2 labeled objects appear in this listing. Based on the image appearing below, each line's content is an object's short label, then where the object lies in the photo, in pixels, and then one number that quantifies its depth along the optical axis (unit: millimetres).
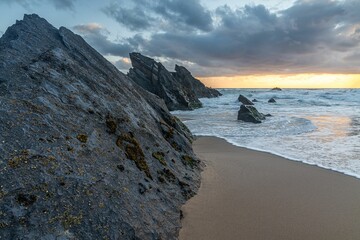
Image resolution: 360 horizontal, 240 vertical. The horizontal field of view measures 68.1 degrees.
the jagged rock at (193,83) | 75250
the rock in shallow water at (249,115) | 25047
